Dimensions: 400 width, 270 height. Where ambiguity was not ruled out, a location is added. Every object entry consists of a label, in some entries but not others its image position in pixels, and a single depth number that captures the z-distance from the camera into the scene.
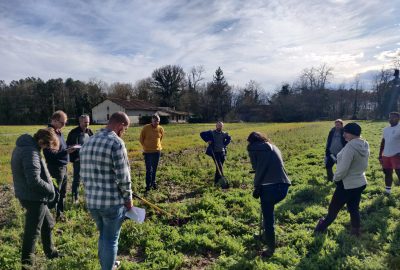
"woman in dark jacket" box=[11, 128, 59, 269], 4.31
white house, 68.44
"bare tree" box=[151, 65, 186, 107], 80.69
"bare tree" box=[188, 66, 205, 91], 91.50
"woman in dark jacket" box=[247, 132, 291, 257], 5.04
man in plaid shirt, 3.97
